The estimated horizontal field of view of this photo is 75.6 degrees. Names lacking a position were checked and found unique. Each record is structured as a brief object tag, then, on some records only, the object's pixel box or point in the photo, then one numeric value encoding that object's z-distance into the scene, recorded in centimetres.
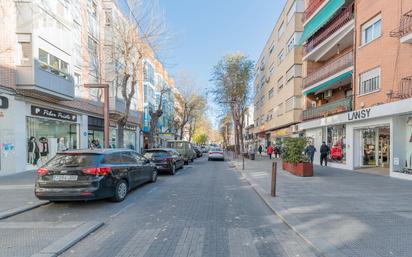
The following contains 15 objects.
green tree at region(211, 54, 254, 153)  3594
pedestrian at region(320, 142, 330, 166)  1838
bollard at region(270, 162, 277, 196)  818
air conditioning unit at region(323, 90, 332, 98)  2175
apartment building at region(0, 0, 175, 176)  1347
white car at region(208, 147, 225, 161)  2758
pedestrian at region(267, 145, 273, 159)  2922
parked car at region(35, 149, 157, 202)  673
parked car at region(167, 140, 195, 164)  2206
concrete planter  1259
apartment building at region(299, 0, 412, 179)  1251
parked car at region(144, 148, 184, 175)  1378
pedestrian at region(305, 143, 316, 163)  1732
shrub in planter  1263
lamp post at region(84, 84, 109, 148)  1356
